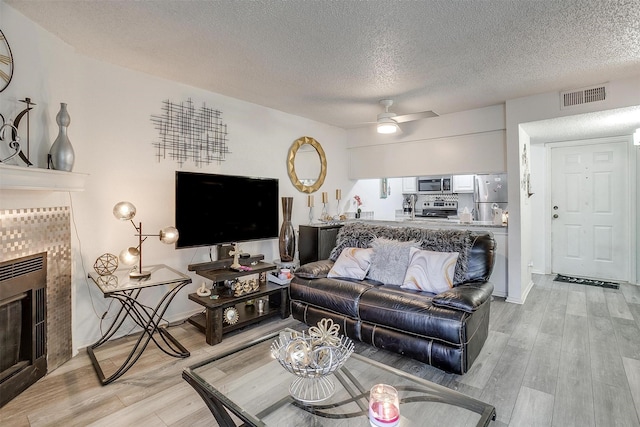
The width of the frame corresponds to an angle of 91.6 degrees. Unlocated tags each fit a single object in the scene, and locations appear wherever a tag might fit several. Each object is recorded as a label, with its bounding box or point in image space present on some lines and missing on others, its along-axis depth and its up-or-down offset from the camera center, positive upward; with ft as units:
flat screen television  9.41 +0.24
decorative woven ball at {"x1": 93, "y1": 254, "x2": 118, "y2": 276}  8.10 -1.28
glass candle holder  4.12 -2.61
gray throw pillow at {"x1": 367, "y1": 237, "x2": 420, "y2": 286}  9.39 -1.45
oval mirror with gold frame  14.47 +2.29
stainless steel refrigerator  15.98 +1.00
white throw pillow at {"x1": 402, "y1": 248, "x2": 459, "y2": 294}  8.54 -1.64
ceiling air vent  10.49 +4.04
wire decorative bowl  4.82 -2.31
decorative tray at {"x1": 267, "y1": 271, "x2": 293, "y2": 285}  11.07 -2.32
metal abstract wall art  10.23 +2.87
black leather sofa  7.06 -2.37
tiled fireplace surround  6.67 -0.76
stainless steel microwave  19.45 +1.89
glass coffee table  4.53 -2.93
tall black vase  12.49 -0.93
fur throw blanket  8.95 -0.79
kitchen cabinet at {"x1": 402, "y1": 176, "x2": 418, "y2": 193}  20.96 +1.98
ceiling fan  11.98 +3.70
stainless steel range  19.89 +0.32
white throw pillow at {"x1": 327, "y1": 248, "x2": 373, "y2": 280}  9.89 -1.63
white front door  14.92 +0.09
